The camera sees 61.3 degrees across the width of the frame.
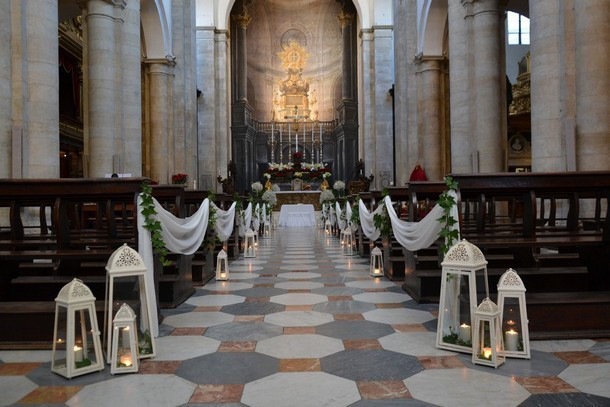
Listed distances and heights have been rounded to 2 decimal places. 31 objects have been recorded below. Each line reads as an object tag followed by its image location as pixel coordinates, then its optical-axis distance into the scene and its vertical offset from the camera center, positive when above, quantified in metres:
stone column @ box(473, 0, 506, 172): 10.88 +2.40
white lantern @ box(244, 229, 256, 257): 10.02 -0.89
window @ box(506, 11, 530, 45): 21.89 +7.25
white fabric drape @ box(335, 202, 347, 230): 13.21 -0.47
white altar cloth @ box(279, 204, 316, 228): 22.56 -0.63
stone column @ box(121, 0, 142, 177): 12.19 +2.85
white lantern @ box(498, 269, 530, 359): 3.38 -0.79
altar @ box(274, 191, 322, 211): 23.86 +0.21
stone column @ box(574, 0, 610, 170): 7.00 +1.59
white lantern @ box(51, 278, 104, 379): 3.16 -0.81
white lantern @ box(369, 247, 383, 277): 7.34 -0.91
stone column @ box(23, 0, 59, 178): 8.09 +1.82
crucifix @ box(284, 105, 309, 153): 31.92 +5.48
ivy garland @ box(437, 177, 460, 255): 4.23 -0.15
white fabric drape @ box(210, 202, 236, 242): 7.90 -0.31
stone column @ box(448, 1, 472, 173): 11.70 +2.49
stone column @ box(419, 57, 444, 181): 15.62 +2.47
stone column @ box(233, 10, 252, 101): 29.39 +8.51
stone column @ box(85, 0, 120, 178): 11.09 +2.54
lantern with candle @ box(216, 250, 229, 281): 7.11 -0.95
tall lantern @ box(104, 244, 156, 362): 3.43 -0.62
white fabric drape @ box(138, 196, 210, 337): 4.11 -0.30
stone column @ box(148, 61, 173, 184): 16.12 +2.79
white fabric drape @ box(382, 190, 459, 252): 4.71 -0.29
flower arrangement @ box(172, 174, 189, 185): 15.04 +0.77
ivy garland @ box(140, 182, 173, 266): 4.16 -0.12
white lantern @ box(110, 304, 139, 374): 3.21 -0.90
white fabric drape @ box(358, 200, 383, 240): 7.96 -0.35
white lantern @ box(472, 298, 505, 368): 3.25 -0.89
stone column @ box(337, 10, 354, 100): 29.56 +8.45
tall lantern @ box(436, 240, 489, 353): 3.52 -0.67
